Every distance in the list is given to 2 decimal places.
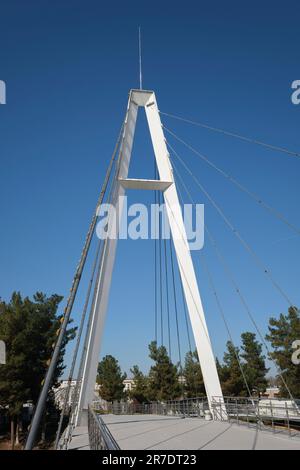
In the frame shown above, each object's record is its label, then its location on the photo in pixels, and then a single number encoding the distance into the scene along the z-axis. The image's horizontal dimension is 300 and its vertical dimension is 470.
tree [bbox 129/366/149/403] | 46.25
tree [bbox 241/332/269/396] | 37.34
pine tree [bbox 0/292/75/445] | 27.67
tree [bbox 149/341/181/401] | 39.56
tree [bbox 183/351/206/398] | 38.28
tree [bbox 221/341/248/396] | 35.78
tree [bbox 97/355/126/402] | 49.91
